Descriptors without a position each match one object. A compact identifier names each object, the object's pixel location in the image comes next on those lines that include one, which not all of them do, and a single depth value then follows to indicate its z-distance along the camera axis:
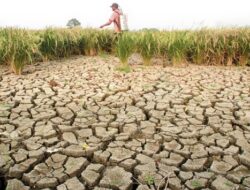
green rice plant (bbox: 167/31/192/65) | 3.92
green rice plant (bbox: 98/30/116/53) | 4.82
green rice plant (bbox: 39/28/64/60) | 4.13
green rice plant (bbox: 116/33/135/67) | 3.79
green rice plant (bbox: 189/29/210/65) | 4.02
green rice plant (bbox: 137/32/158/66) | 3.96
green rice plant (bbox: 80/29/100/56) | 4.68
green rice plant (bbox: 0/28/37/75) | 3.42
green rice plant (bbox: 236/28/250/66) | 3.99
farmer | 4.92
